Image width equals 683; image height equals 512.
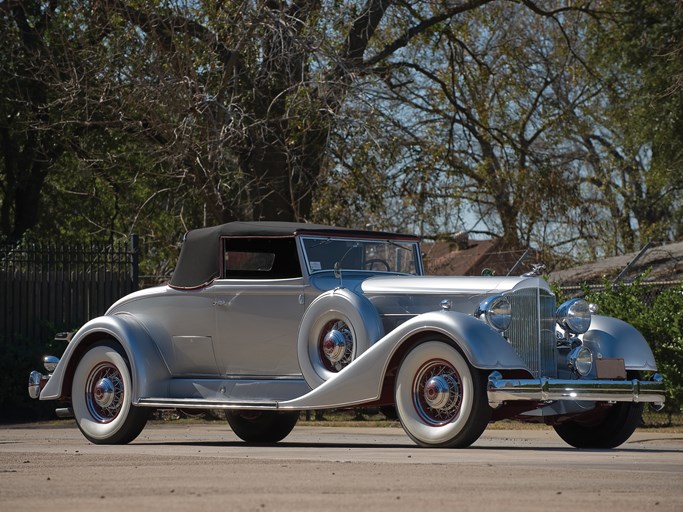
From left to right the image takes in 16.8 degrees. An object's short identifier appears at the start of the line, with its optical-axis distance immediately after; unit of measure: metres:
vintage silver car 17.37
